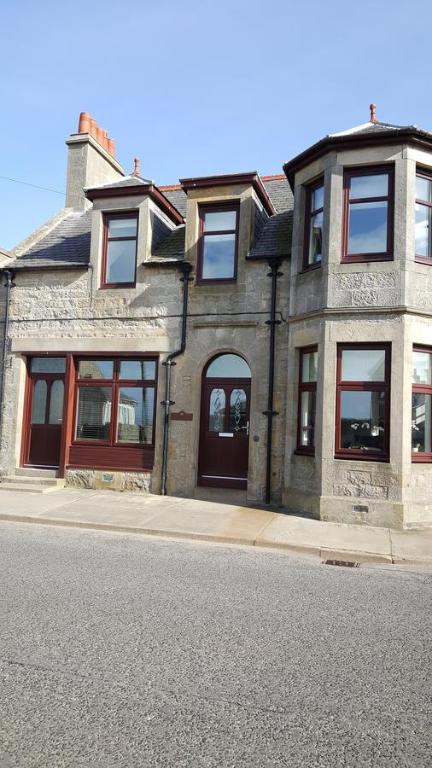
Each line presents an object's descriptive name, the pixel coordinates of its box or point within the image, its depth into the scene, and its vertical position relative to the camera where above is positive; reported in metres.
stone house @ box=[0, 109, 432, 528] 10.14 +1.83
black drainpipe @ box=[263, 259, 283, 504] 11.37 +1.28
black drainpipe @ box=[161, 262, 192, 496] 12.15 +1.29
